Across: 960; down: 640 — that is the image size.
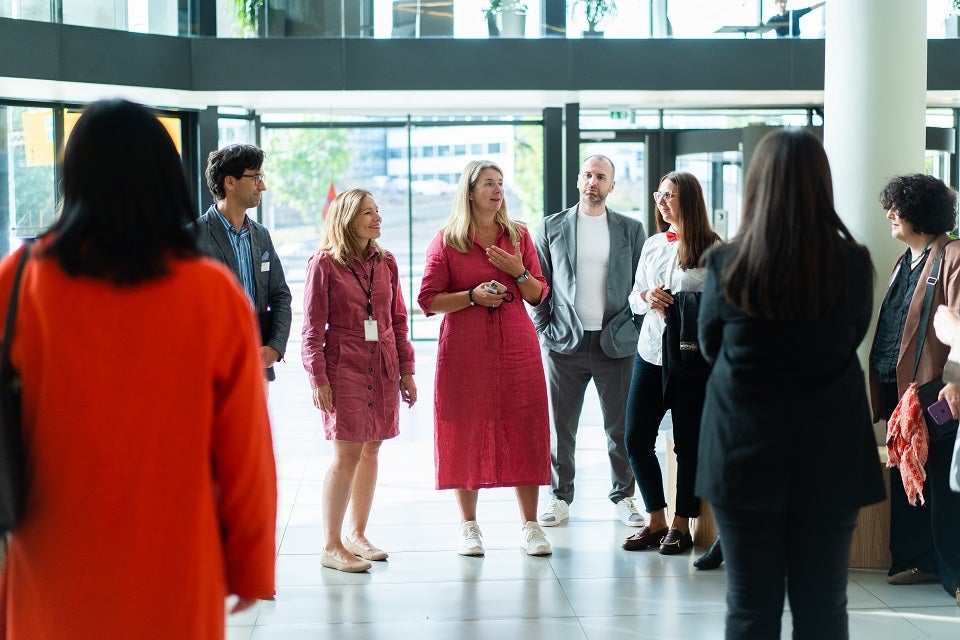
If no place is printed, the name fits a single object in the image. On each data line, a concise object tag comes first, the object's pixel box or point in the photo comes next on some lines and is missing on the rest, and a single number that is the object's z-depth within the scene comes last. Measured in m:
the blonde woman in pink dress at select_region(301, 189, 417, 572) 4.35
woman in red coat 1.76
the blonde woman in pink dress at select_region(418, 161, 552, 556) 4.65
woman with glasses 4.46
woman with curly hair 3.94
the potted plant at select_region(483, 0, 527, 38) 10.38
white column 4.58
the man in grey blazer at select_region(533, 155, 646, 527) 5.14
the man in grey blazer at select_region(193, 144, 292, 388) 4.07
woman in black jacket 2.45
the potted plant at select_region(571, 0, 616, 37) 10.60
